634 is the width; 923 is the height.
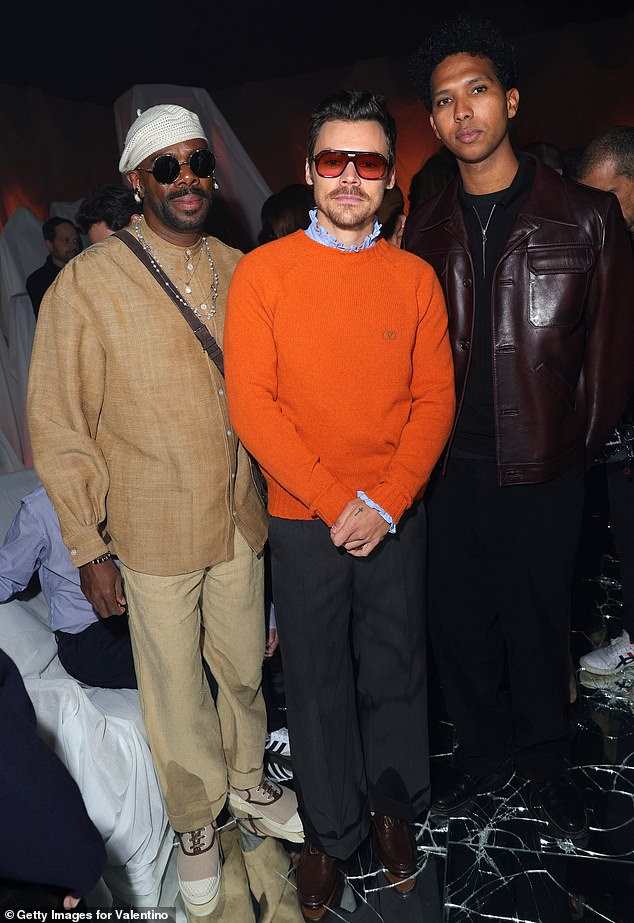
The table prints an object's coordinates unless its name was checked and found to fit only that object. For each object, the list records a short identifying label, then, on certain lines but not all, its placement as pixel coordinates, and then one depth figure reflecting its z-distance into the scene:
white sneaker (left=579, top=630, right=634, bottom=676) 2.97
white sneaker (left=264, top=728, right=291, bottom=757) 2.70
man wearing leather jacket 2.00
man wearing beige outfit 1.91
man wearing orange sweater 1.79
